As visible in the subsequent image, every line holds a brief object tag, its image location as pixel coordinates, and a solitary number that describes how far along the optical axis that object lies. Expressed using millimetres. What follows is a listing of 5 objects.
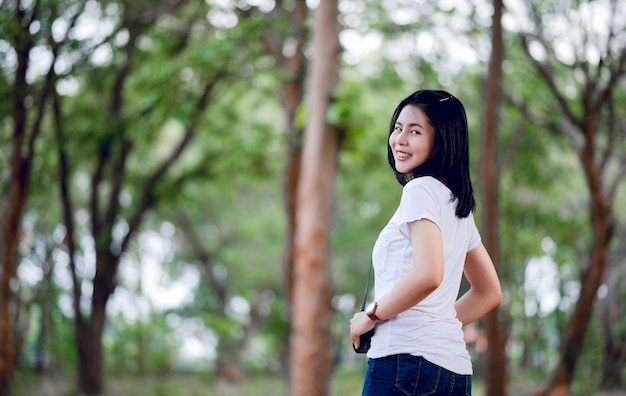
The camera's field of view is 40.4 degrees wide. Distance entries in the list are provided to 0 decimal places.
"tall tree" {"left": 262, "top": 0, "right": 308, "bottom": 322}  10594
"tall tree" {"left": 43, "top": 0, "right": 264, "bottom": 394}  10344
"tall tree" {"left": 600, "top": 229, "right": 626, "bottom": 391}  12555
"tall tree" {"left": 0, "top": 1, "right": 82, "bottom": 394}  7898
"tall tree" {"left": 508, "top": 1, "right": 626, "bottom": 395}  9492
